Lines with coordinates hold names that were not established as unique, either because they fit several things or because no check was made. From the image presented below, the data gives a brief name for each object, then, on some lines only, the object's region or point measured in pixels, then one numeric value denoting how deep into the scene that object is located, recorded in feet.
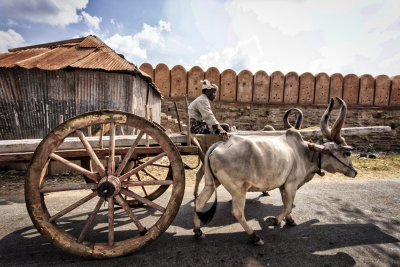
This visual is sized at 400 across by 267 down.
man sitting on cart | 10.35
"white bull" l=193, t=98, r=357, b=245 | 8.36
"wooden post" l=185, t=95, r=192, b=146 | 9.38
